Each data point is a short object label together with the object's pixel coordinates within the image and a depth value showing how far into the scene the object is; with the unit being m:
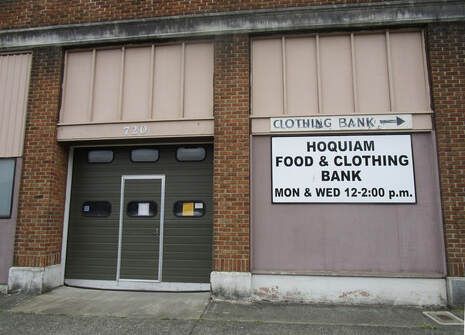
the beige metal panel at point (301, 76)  7.08
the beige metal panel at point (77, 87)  7.71
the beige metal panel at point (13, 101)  7.69
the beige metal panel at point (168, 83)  7.39
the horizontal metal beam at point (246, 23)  6.95
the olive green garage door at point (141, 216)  7.42
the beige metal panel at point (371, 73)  6.96
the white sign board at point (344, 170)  6.70
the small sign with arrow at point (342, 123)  6.81
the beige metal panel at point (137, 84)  7.50
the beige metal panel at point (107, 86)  7.61
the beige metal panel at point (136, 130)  7.22
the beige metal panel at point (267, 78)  7.16
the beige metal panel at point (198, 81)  7.34
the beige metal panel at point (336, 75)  7.02
